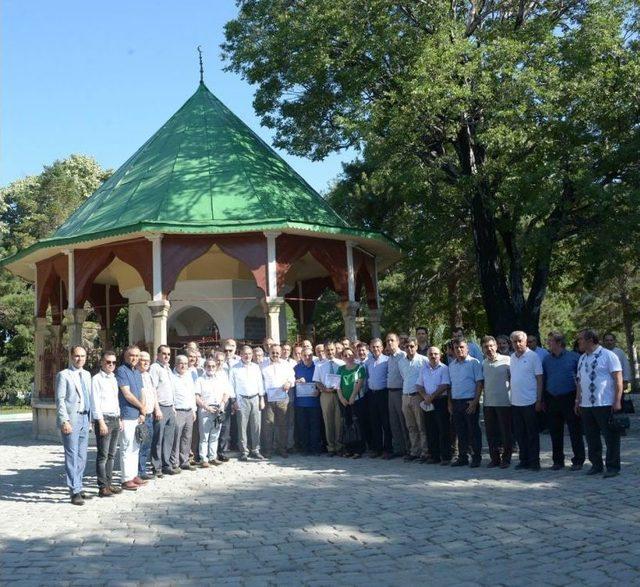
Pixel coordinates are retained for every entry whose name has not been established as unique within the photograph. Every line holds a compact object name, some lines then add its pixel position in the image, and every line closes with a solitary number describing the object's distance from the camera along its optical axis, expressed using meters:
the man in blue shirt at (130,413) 9.23
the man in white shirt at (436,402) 10.40
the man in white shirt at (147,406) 9.66
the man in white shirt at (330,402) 11.97
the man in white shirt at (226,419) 11.77
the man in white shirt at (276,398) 12.04
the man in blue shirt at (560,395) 9.53
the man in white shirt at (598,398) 8.77
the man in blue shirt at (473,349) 10.76
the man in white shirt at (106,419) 8.79
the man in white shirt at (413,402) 10.73
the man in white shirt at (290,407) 12.30
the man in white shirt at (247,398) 11.77
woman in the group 11.62
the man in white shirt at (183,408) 10.67
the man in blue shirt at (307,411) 12.18
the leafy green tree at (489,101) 14.43
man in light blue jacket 8.49
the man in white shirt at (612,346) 12.22
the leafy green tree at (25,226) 35.66
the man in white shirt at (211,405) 11.30
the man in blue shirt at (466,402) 10.12
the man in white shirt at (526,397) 9.49
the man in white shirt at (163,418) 10.35
